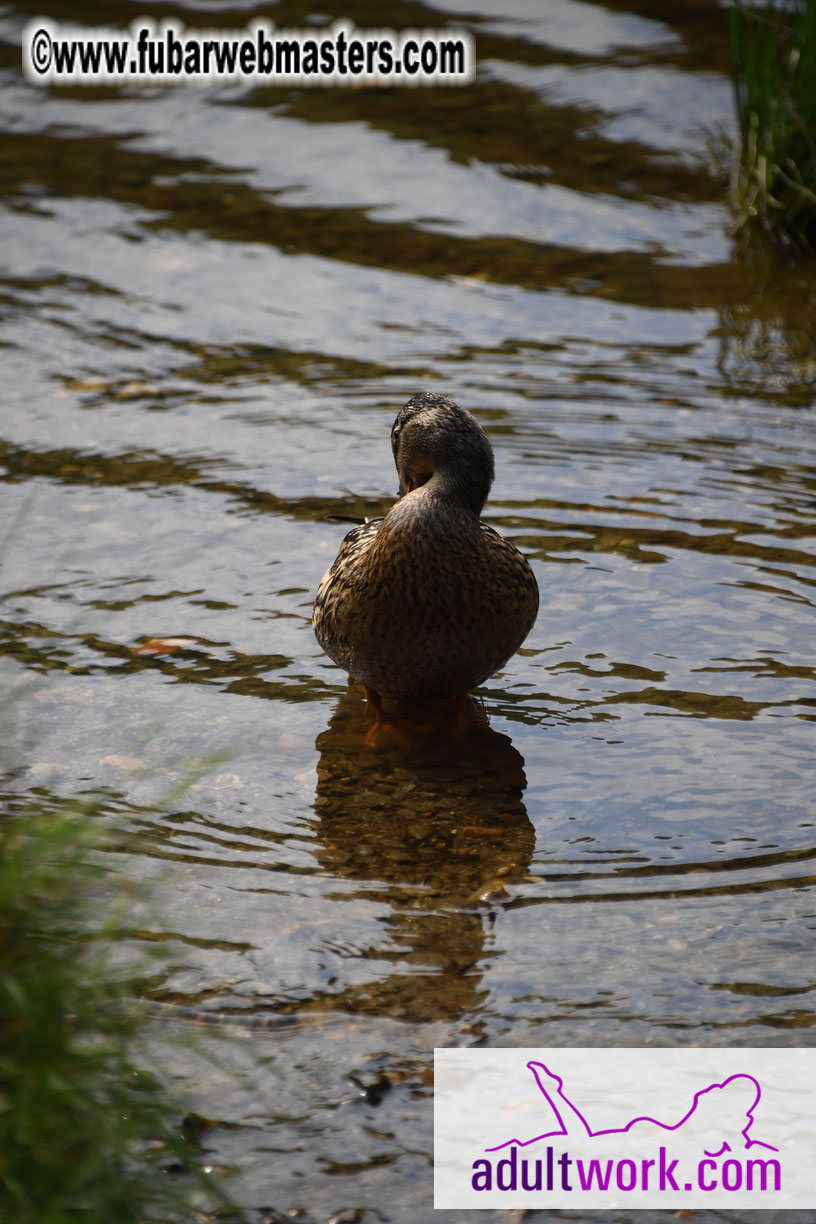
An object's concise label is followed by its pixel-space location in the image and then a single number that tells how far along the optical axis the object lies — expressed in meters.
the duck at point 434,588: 9.19
